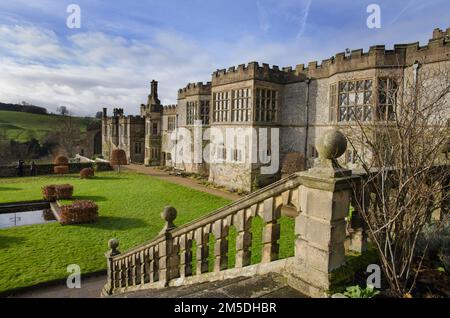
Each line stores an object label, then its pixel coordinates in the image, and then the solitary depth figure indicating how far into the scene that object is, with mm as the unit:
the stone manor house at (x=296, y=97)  14562
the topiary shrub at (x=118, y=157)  31377
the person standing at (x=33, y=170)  28831
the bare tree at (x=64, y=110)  76950
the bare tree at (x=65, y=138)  56000
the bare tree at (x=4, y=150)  47466
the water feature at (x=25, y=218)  14608
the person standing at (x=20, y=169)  28078
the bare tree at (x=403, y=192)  3234
